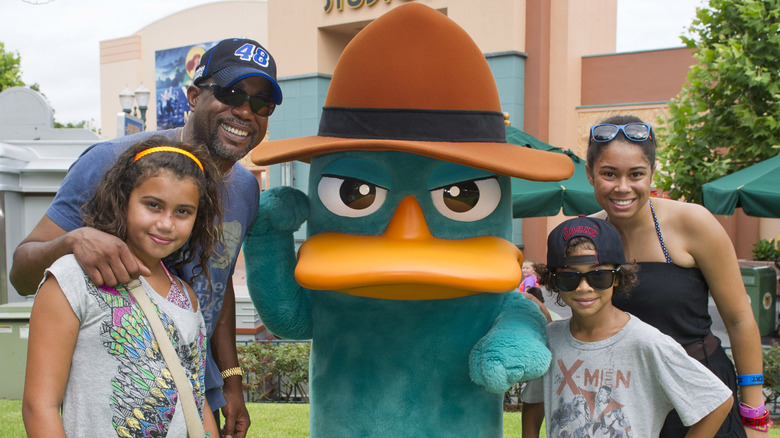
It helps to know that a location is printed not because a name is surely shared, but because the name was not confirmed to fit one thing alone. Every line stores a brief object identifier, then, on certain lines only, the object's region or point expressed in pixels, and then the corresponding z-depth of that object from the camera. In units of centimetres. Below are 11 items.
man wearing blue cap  201
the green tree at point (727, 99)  697
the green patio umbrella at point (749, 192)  595
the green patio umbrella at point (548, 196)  653
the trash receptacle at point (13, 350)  661
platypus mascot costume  216
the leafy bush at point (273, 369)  644
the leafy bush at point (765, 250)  1114
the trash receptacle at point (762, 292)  923
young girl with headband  157
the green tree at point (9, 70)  2459
